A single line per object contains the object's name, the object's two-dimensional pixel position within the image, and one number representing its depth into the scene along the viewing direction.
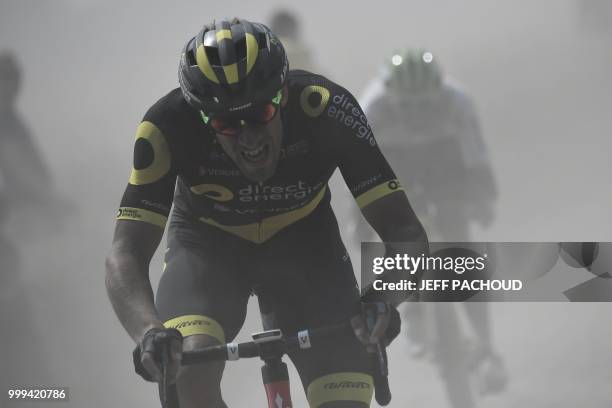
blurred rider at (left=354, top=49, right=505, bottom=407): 18.11
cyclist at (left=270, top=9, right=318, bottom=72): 19.61
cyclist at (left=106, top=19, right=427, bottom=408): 7.86
